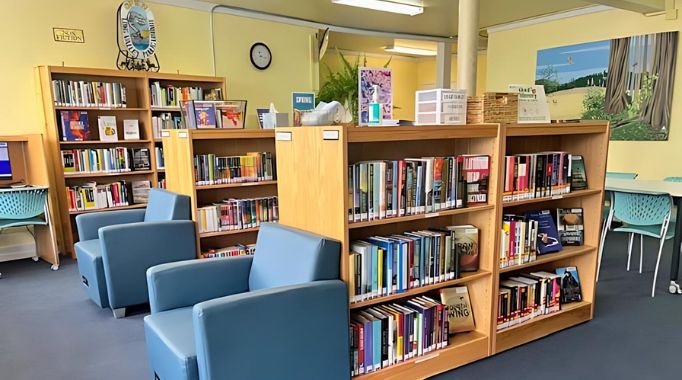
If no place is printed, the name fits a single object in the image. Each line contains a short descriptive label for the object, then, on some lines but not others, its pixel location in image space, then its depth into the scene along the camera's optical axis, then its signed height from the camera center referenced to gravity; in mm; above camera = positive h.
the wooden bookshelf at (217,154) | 3373 -339
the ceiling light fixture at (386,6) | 5434 +1428
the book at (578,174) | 2994 -387
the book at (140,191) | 5039 -766
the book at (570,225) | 3086 -753
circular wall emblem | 4926 +1060
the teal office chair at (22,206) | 4008 -741
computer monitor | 4487 -384
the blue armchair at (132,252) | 3051 -926
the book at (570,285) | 3055 -1164
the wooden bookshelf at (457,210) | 2053 -448
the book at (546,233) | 2902 -767
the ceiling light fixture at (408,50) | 8698 +1384
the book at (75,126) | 4547 -20
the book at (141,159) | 5008 -409
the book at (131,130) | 4945 -77
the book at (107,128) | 4785 -50
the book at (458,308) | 2537 -1097
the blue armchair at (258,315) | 1713 -839
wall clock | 6105 +900
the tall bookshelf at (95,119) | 4488 +52
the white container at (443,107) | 2318 +61
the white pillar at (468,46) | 3410 +553
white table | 3393 -615
